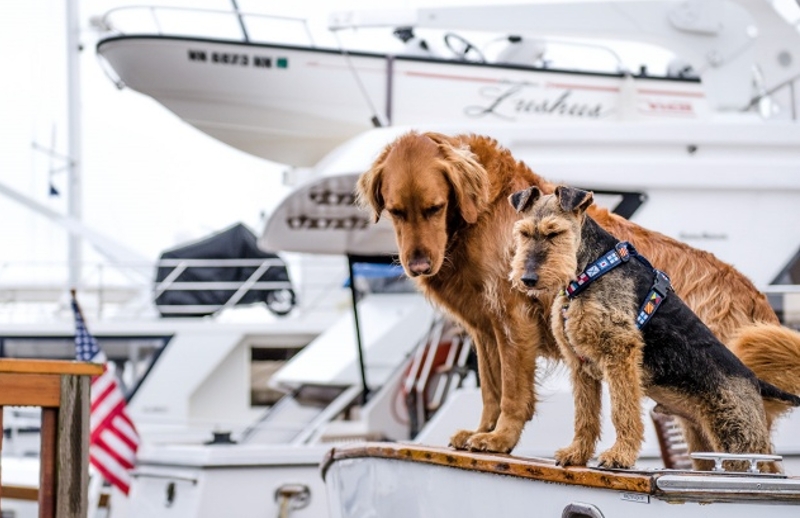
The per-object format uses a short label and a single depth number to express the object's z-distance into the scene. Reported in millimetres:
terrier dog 3346
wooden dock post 4988
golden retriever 3836
